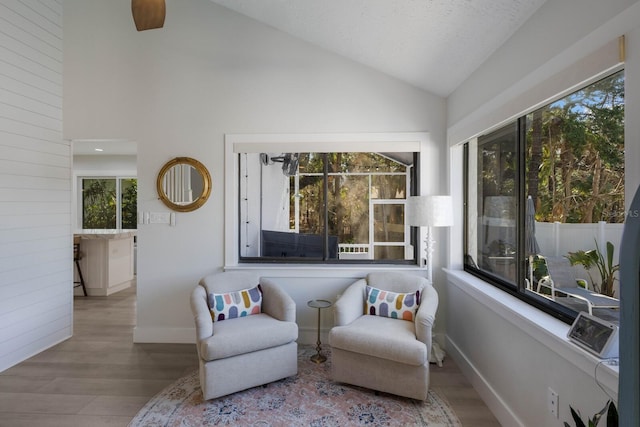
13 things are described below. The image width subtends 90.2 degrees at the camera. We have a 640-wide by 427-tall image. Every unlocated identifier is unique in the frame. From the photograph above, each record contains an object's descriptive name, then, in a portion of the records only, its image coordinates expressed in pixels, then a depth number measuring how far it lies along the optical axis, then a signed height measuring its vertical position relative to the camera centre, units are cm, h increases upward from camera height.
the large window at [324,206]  341 +11
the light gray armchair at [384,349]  214 -92
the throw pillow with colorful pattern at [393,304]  260 -73
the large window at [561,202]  146 +8
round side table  277 -115
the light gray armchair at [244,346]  217 -92
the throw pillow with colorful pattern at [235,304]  255 -73
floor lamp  264 +4
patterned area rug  200 -129
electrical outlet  155 -92
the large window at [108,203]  644 +26
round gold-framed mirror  314 +31
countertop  452 -26
